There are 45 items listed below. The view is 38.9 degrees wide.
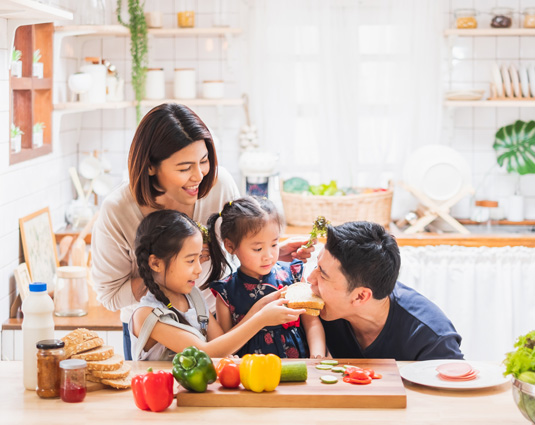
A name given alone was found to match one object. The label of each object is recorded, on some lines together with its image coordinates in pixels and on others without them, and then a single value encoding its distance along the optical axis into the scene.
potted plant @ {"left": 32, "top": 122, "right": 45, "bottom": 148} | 3.67
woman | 2.08
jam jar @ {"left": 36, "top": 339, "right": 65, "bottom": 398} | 1.73
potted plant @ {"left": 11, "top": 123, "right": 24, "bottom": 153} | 3.38
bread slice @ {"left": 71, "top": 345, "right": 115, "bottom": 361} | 1.81
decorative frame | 3.46
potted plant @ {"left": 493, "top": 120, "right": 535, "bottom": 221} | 4.49
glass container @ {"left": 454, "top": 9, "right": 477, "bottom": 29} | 4.34
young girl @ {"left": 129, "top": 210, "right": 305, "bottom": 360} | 1.98
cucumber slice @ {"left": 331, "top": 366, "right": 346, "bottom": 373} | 1.86
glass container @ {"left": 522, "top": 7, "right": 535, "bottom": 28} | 4.32
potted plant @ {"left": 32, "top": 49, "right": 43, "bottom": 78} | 3.67
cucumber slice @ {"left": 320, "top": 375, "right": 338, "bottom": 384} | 1.78
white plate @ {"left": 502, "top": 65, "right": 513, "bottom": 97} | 4.34
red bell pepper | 1.67
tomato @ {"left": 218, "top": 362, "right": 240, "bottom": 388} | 1.75
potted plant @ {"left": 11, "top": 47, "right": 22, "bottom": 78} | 3.36
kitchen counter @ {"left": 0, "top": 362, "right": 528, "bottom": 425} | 1.63
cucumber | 1.78
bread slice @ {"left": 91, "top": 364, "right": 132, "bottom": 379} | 1.81
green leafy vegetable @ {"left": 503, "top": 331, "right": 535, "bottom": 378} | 1.51
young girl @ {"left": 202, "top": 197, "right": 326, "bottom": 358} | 2.23
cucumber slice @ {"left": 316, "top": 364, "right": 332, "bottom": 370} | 1.89
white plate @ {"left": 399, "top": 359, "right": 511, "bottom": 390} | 1.79
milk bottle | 1.77
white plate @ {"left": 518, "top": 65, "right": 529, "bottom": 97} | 4.34
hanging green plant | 4.29
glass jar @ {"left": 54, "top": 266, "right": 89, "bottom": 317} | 3.50
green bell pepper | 1.71
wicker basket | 4.07
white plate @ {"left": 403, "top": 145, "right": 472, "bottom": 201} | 4.22
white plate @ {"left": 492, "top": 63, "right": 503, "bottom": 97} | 4.36
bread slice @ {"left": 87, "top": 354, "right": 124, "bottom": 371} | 1.81
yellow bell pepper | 1.72
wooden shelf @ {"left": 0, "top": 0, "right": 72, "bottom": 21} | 2.68
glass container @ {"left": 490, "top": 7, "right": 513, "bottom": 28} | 4.33
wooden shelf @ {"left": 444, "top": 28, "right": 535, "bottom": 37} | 4.25
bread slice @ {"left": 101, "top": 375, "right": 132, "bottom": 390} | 1.80
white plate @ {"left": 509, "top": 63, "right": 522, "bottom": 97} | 4.34
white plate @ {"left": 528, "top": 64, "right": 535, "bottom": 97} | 4.35
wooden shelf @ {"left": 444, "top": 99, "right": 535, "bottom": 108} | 4.29
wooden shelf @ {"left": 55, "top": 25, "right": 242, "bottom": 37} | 3.78
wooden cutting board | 1.70
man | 2.07
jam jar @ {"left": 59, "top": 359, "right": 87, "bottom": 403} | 1.71
